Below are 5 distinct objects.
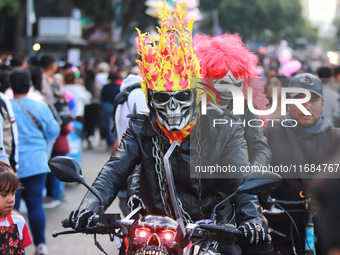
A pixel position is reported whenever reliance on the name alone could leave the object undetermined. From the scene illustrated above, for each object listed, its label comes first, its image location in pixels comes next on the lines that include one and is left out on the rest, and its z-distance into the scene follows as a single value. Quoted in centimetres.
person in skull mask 516
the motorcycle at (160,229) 392
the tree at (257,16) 12462
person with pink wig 754
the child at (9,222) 629
